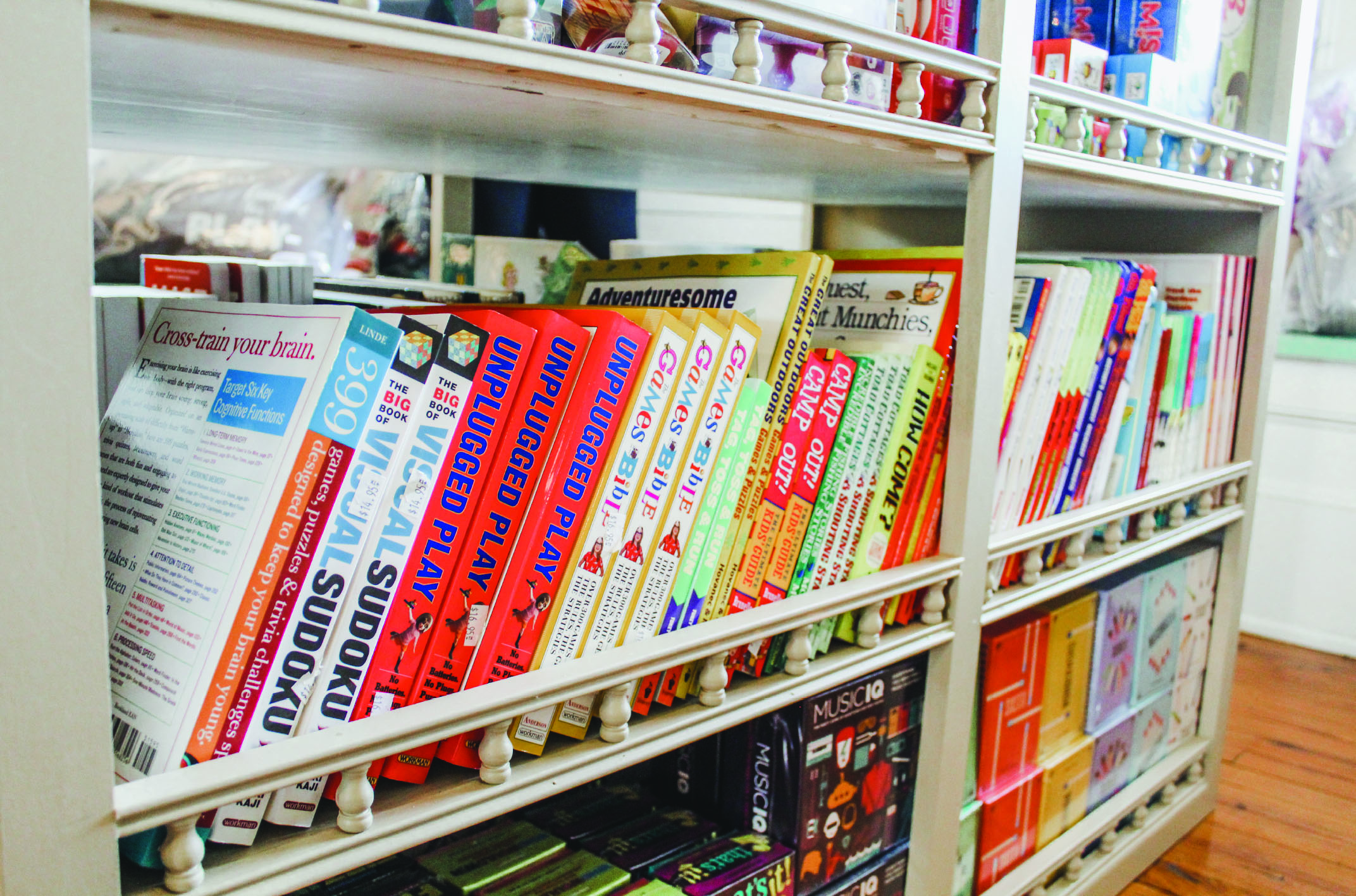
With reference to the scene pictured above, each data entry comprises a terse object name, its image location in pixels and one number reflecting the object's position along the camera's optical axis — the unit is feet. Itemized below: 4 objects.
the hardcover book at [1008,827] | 3.75
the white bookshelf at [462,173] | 1.36
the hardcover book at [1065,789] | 4.09
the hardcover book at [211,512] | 1.70
